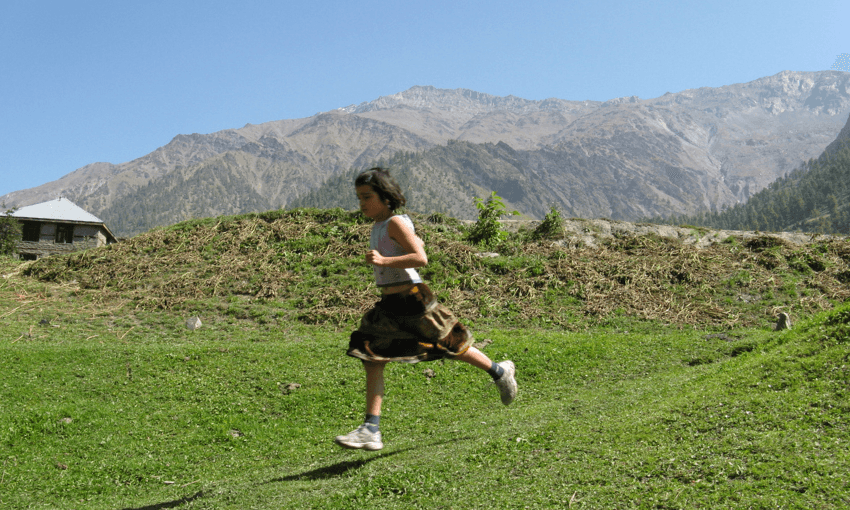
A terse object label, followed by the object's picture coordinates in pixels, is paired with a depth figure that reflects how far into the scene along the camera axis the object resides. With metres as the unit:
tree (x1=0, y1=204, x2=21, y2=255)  30.59
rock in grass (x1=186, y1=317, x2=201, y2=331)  13.24
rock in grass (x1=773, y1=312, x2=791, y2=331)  11.98
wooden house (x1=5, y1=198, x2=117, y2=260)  41.53
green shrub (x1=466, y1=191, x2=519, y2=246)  19.05
